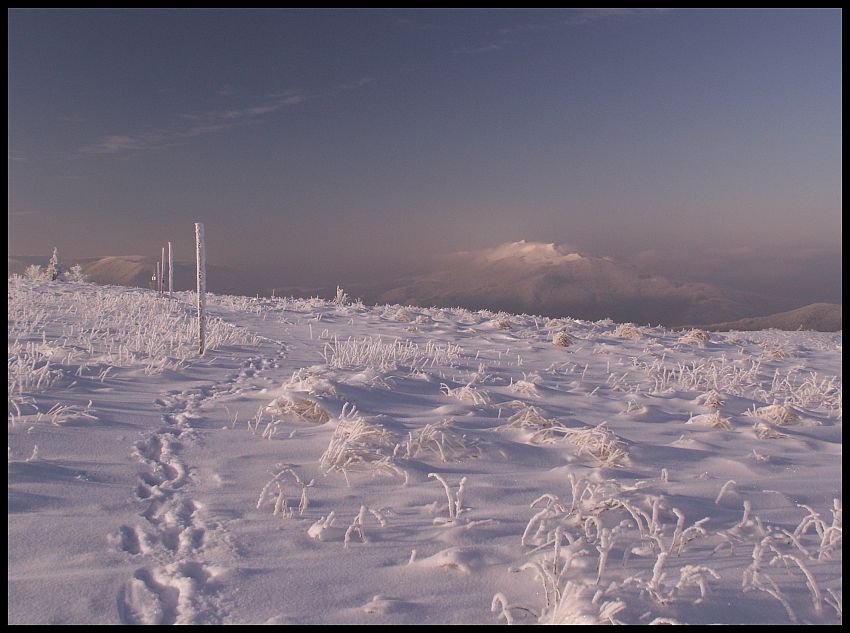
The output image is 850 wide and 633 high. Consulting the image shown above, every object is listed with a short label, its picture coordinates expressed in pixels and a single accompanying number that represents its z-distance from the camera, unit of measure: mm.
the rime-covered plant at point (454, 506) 3166
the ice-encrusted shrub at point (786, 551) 2363
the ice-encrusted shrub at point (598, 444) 4484
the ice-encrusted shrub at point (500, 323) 14430
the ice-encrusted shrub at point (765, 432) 5531
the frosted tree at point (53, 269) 27131
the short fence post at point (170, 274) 17166
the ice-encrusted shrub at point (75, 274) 32219
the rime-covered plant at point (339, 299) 17188
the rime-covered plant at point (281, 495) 3299
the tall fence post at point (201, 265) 8928
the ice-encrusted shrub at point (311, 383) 5751
